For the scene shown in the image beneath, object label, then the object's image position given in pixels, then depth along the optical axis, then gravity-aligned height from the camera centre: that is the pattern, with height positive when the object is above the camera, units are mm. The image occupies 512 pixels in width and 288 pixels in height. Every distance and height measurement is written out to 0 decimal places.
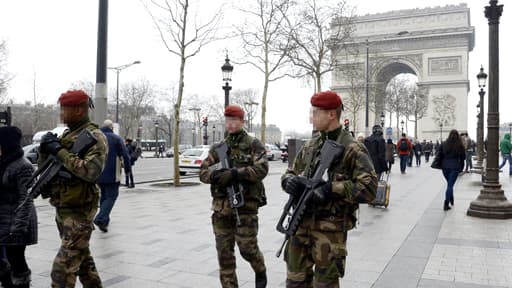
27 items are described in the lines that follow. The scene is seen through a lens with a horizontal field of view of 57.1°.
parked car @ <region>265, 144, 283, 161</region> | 42181 -1007
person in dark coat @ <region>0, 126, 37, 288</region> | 4414 -647
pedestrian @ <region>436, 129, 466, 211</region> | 10586 -330
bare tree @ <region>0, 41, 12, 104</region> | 39303 +5303
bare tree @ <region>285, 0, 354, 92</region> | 30328 +7109
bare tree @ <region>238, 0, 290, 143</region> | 29375 +6601
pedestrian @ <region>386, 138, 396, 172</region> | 17922 -391
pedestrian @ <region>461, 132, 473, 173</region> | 22975 -859
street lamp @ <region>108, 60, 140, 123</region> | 41419 +6488
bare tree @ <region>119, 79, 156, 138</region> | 72312 +6538
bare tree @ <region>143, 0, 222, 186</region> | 16719 +3627
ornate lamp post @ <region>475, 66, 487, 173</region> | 21453 +1088
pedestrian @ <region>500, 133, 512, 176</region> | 20673 -143
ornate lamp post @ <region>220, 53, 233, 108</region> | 15993 +2316
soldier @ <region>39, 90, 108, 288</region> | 3734 -425
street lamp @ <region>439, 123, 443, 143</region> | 56875 +1629
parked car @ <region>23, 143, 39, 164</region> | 25997 -649
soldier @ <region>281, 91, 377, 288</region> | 3334 -416
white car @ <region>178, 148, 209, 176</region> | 22033 -899
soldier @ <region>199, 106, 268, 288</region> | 4359 -509
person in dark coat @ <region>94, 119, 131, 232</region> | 8133 -650
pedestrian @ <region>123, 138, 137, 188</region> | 15344 -419
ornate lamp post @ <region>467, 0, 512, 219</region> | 10031 +403
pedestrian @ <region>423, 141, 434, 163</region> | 37581 -557
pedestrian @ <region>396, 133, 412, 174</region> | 22078 -328
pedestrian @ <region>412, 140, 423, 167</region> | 31073 -461
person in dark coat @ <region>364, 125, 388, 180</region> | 11531 -200
